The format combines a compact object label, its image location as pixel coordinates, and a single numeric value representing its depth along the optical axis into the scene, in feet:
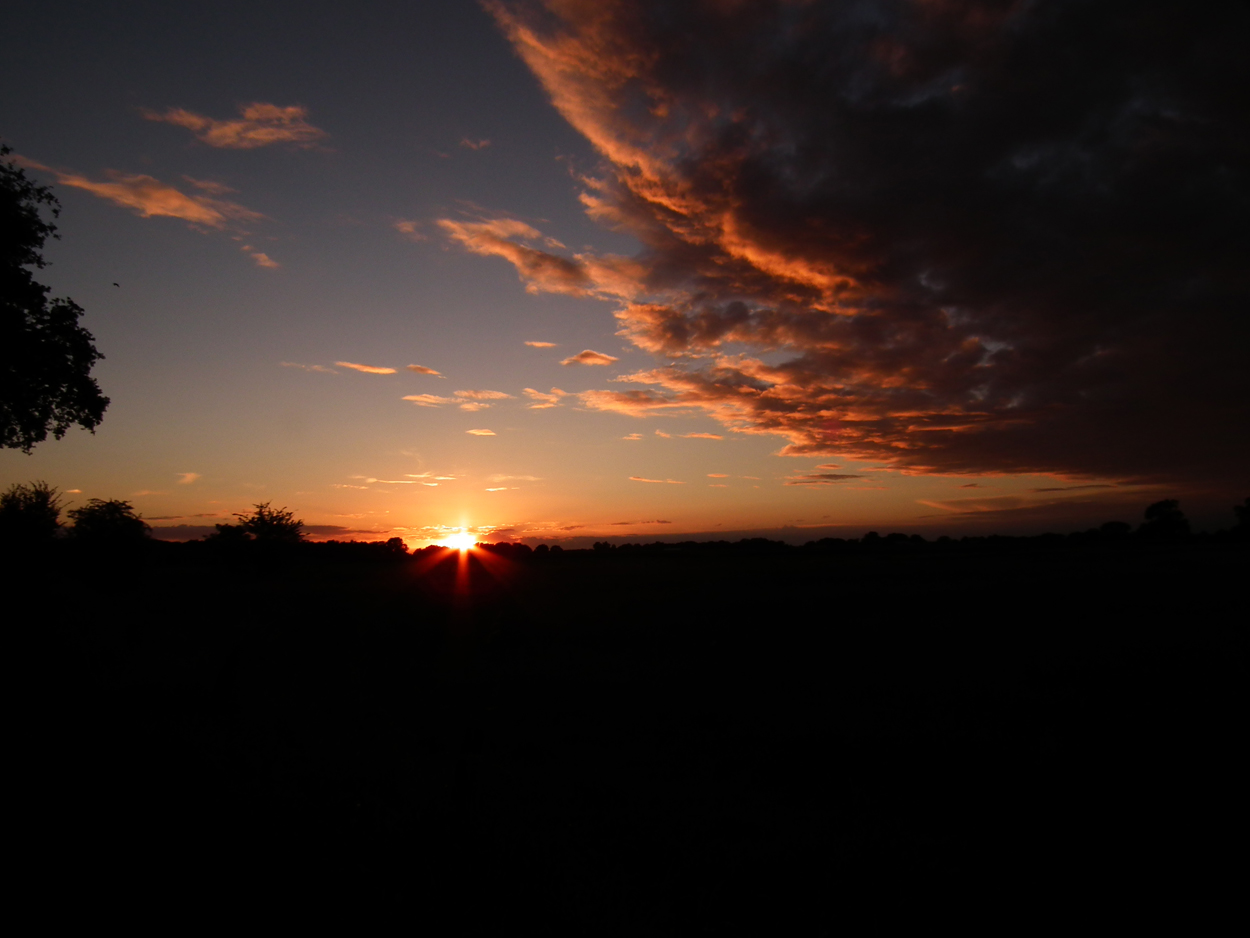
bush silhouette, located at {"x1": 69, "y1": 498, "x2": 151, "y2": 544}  154.30
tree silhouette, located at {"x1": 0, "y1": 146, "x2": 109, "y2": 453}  69.21
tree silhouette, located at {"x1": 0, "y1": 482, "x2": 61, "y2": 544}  90.72
